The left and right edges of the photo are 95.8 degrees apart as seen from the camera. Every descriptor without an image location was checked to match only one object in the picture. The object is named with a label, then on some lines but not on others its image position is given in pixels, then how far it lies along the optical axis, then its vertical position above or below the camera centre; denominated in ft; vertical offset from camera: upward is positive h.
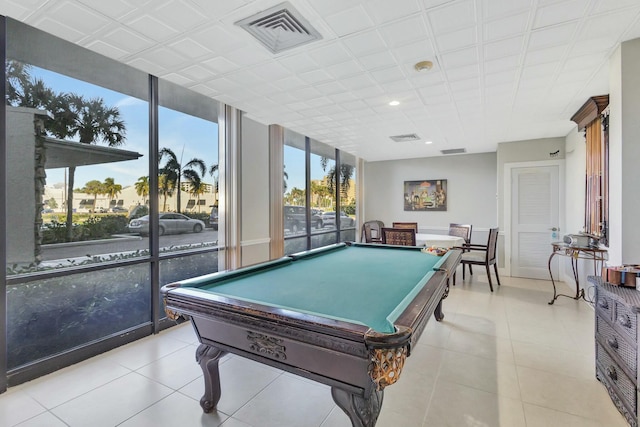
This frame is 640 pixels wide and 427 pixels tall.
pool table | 3.82 -1.66
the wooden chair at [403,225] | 20.58 -1.05
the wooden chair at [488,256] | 15.46 -2.61
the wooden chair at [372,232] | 20.74 -1.65
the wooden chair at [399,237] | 15.69 -1.45
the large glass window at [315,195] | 17.72 +1.11
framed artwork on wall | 23.47 +1.27
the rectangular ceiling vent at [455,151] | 20.92 +4.41
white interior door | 17.19 -0.51
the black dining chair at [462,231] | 19.36 -1.43
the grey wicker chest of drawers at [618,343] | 5.52 -2.88
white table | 16.06 -1.73
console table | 10.45 -1.78
